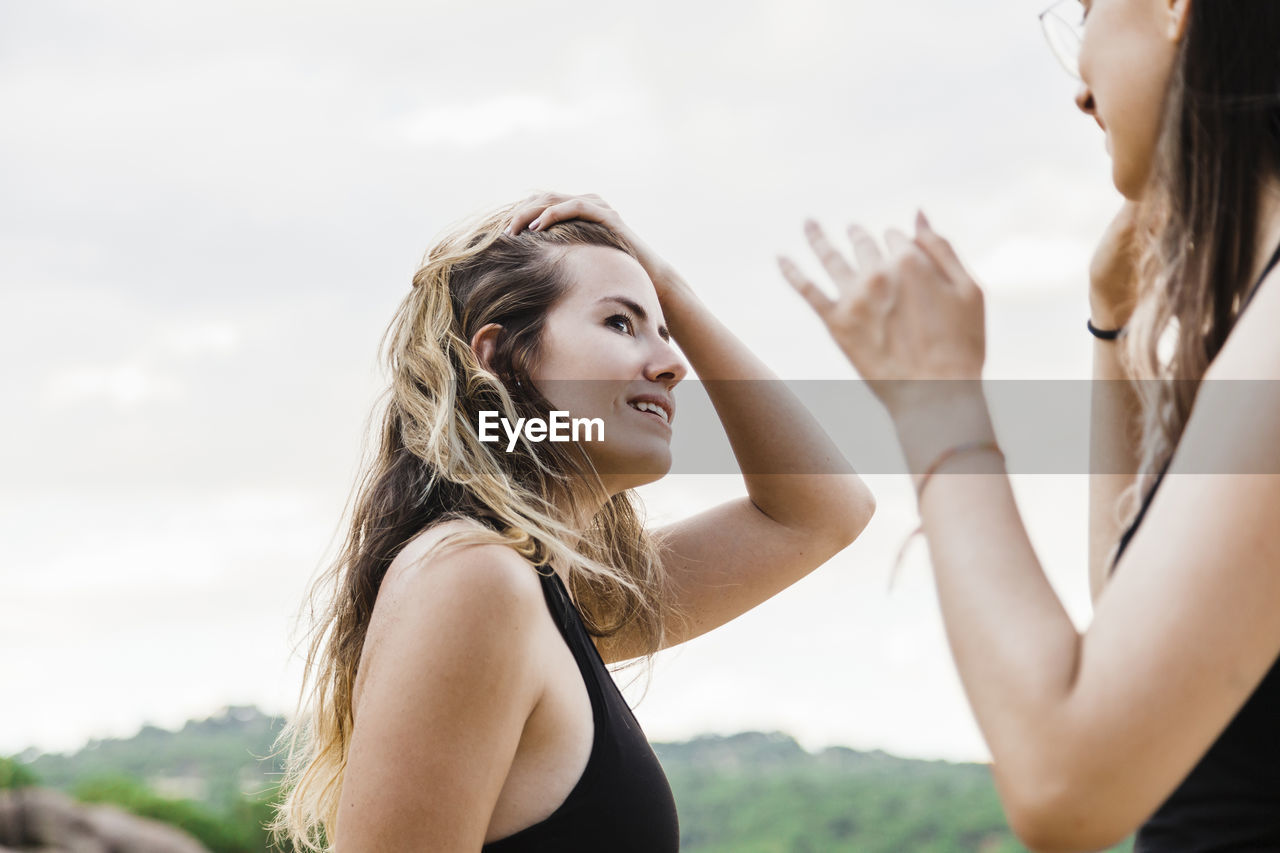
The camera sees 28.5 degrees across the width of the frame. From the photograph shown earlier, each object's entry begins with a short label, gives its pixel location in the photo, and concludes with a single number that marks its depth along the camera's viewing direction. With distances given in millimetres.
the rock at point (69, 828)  8158
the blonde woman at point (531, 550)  1525
